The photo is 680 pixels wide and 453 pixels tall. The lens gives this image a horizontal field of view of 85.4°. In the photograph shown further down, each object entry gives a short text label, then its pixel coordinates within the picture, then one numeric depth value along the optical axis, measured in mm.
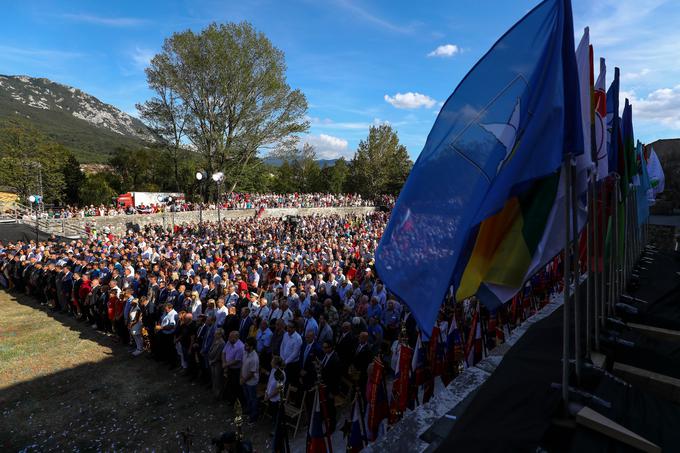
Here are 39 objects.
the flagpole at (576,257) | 2424
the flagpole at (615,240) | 4168
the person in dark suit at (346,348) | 6435
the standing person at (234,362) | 6637
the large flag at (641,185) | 7540
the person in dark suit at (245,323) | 7641
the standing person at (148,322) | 8886
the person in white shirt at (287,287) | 10406
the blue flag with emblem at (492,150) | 2404
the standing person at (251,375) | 6312
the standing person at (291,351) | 6406
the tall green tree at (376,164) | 51656
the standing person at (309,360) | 6133
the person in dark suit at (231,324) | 7855
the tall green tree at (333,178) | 64250
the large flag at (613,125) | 3986
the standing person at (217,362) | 7023
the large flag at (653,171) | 11373
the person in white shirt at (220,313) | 7906
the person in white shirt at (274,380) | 5758
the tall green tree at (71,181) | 44938
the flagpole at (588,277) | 2879
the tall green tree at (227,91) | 30625
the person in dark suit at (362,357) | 6157
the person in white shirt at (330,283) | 10688
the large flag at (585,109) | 2691
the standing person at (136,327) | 9388
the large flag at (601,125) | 3223
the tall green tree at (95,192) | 43781
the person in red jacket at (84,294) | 11461
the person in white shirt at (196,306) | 8841
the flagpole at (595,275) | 3014
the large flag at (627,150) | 4484
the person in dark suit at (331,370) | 5944
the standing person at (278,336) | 6969
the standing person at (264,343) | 7027
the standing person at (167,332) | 8469
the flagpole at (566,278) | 2246
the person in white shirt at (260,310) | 8148
